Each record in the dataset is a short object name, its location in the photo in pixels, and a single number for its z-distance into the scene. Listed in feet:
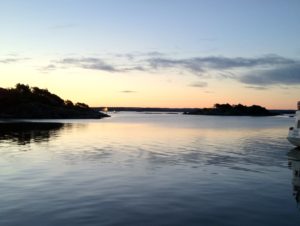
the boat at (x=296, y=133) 105.23
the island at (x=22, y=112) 387.53
